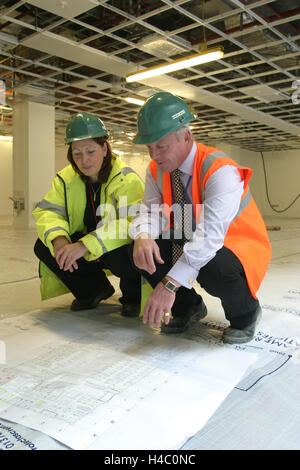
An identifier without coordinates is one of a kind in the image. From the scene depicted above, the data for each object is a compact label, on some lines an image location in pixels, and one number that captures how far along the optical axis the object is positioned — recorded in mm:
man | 1148
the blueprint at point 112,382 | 821
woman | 1500
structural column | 6961
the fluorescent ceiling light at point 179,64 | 3865
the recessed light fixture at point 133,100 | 6321
